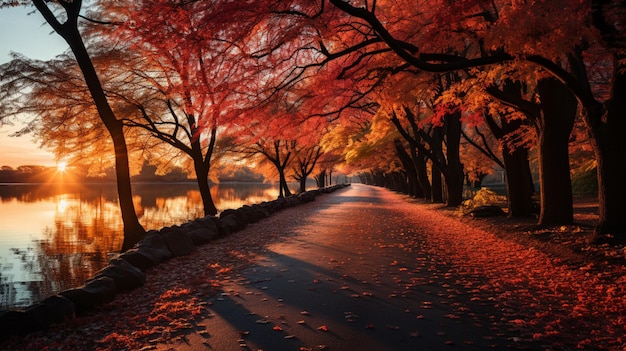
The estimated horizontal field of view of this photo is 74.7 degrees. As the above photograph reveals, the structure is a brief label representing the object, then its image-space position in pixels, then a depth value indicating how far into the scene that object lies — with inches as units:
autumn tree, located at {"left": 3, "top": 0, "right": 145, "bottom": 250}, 505.0
